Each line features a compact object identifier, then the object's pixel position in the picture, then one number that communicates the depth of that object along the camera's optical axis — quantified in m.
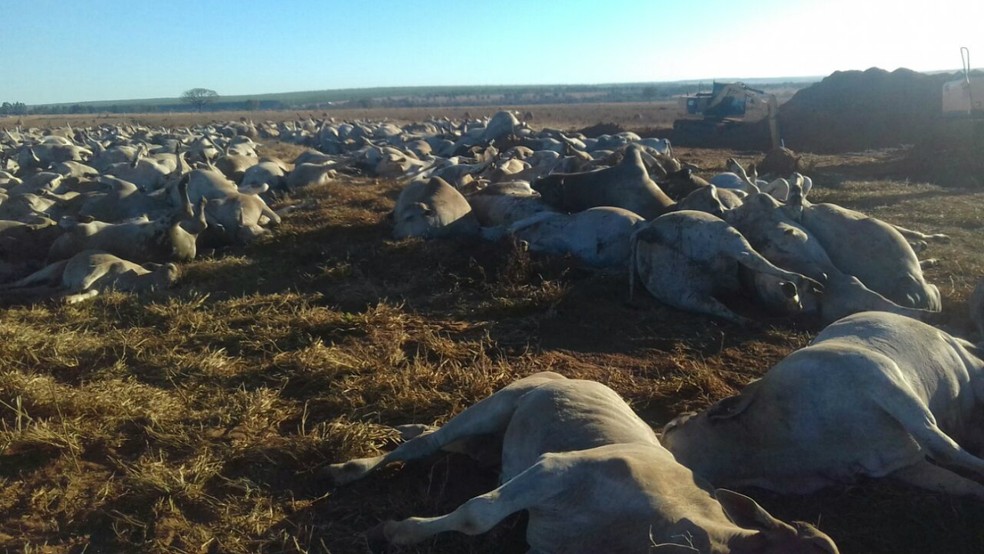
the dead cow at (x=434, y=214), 9.50
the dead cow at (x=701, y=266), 6.36
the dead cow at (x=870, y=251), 6.23
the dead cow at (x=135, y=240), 8.80
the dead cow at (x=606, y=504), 2.52
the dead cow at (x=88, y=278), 7.43
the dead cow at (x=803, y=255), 5.96
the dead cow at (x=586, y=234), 8.07
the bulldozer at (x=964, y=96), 21.12
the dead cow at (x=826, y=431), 3.57
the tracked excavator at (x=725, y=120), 26.42
